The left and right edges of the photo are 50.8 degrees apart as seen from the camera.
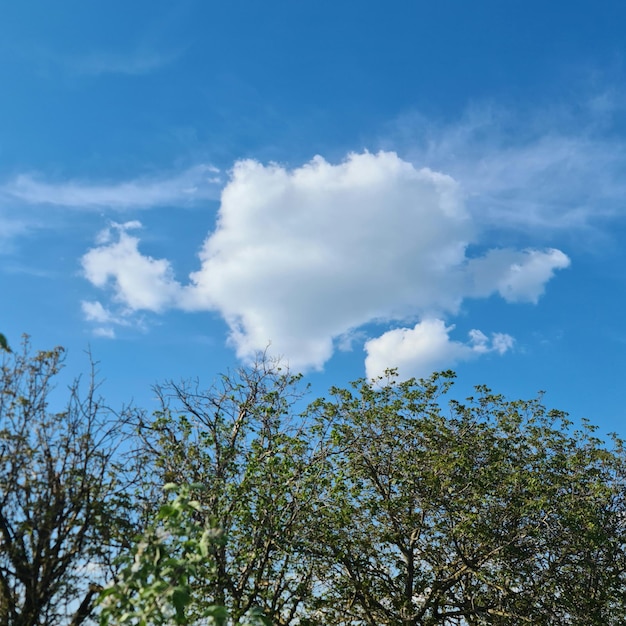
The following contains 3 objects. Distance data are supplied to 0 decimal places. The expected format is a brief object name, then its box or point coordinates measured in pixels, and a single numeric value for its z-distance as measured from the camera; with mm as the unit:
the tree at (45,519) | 7504
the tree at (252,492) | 11406
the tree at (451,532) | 13906
